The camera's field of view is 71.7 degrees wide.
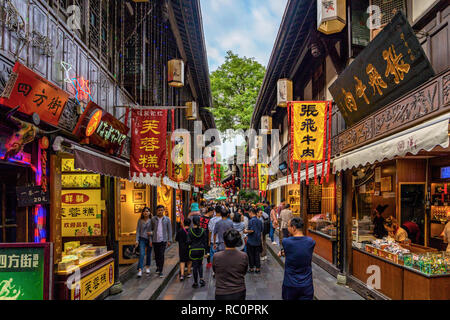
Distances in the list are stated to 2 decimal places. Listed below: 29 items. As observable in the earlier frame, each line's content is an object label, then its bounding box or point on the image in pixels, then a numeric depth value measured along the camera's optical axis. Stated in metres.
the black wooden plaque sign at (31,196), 5.30
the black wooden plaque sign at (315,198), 14.73
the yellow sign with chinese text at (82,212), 9.98
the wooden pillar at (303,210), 14.77
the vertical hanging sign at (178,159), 14.50
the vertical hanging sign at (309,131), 9.44
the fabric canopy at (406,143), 4.57
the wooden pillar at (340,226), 9.31
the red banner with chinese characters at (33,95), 4.30
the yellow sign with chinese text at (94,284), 6.21
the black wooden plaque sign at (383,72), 5.41
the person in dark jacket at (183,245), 9.53
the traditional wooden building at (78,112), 4.98
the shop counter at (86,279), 5.89
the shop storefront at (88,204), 5.98
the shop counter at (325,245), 10.44
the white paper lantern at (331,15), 7.41
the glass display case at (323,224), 11.08
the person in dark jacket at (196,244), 8.91
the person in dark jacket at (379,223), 11.09
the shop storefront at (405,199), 5.27
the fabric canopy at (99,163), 6.24
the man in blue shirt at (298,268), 4.89
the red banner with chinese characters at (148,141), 9.59
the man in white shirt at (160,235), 9.96
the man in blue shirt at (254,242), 10.79
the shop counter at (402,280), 5.64
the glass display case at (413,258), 5.80
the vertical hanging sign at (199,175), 25.75
